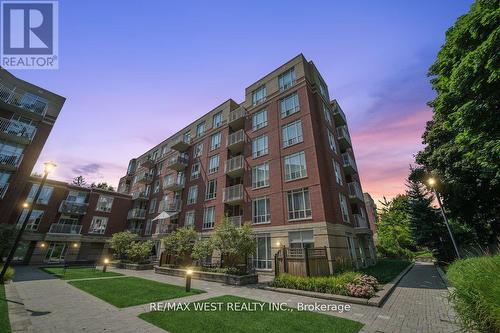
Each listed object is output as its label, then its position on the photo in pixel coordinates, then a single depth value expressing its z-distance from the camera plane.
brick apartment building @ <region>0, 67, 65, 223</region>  22.09
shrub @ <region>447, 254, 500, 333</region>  4.91
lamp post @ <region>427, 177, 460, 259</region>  14.89
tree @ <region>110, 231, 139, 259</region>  25.62
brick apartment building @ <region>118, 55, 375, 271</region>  17.97
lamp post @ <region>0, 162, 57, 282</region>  10.70
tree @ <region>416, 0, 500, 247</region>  7.83
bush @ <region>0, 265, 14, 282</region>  12.33
